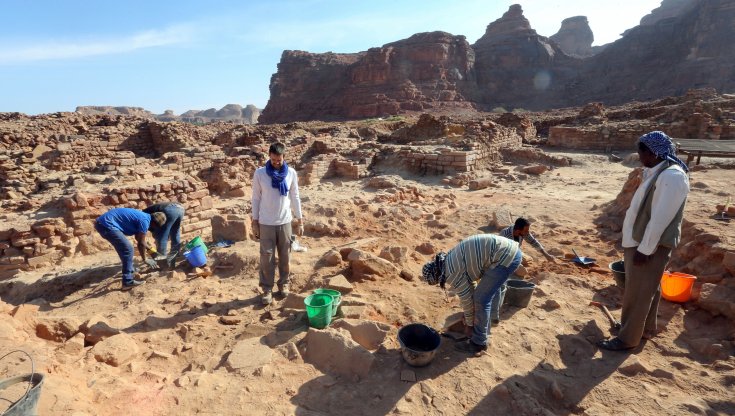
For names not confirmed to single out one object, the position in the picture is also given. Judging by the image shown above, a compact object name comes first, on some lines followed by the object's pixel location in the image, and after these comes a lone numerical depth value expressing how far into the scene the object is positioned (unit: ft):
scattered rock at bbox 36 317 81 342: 10.87
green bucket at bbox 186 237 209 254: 16.01
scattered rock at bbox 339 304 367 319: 11.62
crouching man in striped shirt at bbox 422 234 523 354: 9.23
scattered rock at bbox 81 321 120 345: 10.96
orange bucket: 11.80
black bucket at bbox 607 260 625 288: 12.04
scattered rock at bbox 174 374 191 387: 8.54
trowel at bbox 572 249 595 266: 15.34
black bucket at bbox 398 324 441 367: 8.92
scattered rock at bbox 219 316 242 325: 11.95
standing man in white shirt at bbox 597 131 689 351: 8.40
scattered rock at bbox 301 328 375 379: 9.12
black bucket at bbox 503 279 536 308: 11.78
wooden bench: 31.83
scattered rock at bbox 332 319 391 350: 10.22
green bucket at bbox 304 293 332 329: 10.86
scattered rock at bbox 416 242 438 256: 17.81
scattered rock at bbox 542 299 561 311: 11.98
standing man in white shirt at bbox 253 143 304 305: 12.59
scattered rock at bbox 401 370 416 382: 8.66
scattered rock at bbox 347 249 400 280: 14.60
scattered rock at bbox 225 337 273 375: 9.30
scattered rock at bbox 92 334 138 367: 9.61
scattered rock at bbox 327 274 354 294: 13.28
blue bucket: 15.67
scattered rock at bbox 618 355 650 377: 9.04
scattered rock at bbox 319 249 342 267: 15.51
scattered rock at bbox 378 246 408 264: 15.66
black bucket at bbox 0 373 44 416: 5.65
